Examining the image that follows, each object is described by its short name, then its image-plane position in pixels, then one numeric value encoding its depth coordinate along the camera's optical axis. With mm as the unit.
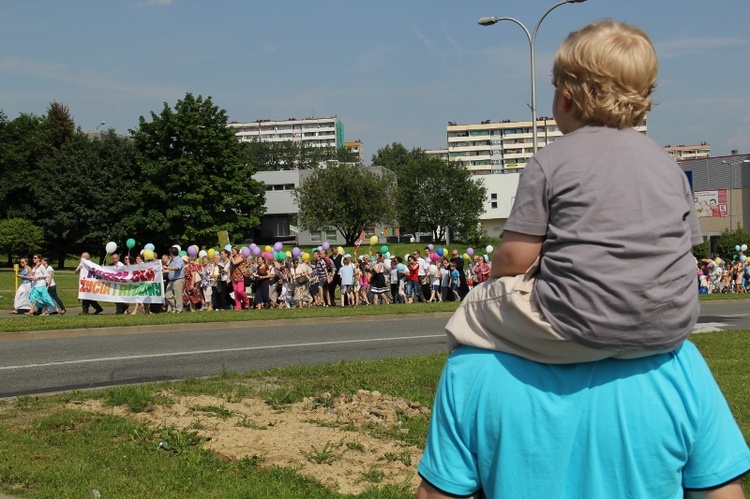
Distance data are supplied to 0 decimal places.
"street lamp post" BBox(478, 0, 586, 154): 28453
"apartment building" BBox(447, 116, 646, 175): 183600
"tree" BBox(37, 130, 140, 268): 64562
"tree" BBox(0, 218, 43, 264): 57312
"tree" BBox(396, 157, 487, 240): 98375
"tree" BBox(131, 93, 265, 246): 63844
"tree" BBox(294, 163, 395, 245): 85875
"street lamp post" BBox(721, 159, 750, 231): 83562
